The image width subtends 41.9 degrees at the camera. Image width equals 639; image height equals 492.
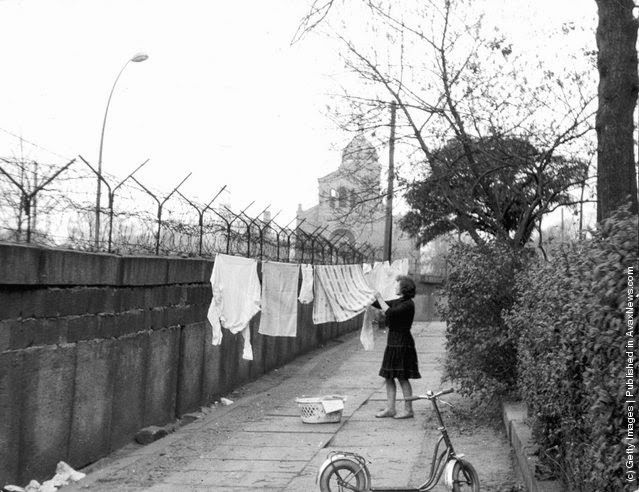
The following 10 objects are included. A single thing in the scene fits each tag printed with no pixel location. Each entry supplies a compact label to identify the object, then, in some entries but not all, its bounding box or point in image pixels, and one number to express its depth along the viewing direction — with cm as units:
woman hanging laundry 952
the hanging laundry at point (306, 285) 1279
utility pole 1350
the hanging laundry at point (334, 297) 1362
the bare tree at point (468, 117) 1265
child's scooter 583
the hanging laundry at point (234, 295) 958
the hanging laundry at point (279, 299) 1144
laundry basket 929
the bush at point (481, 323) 902
